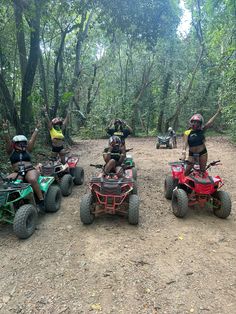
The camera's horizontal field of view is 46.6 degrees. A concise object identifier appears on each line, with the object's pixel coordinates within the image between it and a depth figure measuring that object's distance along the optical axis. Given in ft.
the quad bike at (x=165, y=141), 52.37
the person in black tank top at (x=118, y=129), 27.53
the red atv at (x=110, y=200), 16.17
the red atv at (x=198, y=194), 17.10
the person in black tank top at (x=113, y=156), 19.70
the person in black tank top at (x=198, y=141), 18.86
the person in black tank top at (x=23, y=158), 16.66
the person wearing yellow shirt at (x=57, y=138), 24.36
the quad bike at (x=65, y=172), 21.78
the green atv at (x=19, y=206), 14.30
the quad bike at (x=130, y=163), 24.17
